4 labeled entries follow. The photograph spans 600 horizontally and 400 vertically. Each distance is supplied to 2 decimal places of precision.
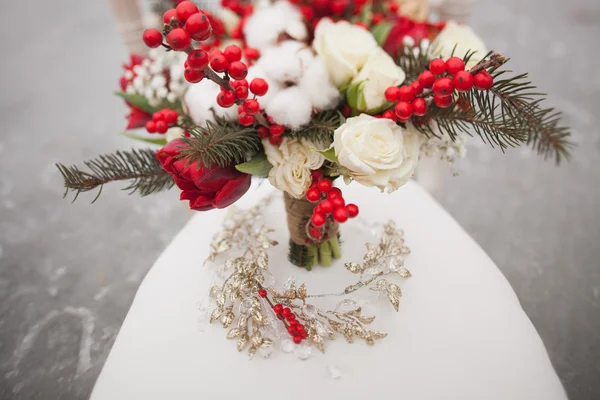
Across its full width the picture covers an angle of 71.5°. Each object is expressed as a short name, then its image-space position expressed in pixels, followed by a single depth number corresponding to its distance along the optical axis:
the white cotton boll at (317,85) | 0.51
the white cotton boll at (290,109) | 0.49
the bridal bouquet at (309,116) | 0.43
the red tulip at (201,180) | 0.46
